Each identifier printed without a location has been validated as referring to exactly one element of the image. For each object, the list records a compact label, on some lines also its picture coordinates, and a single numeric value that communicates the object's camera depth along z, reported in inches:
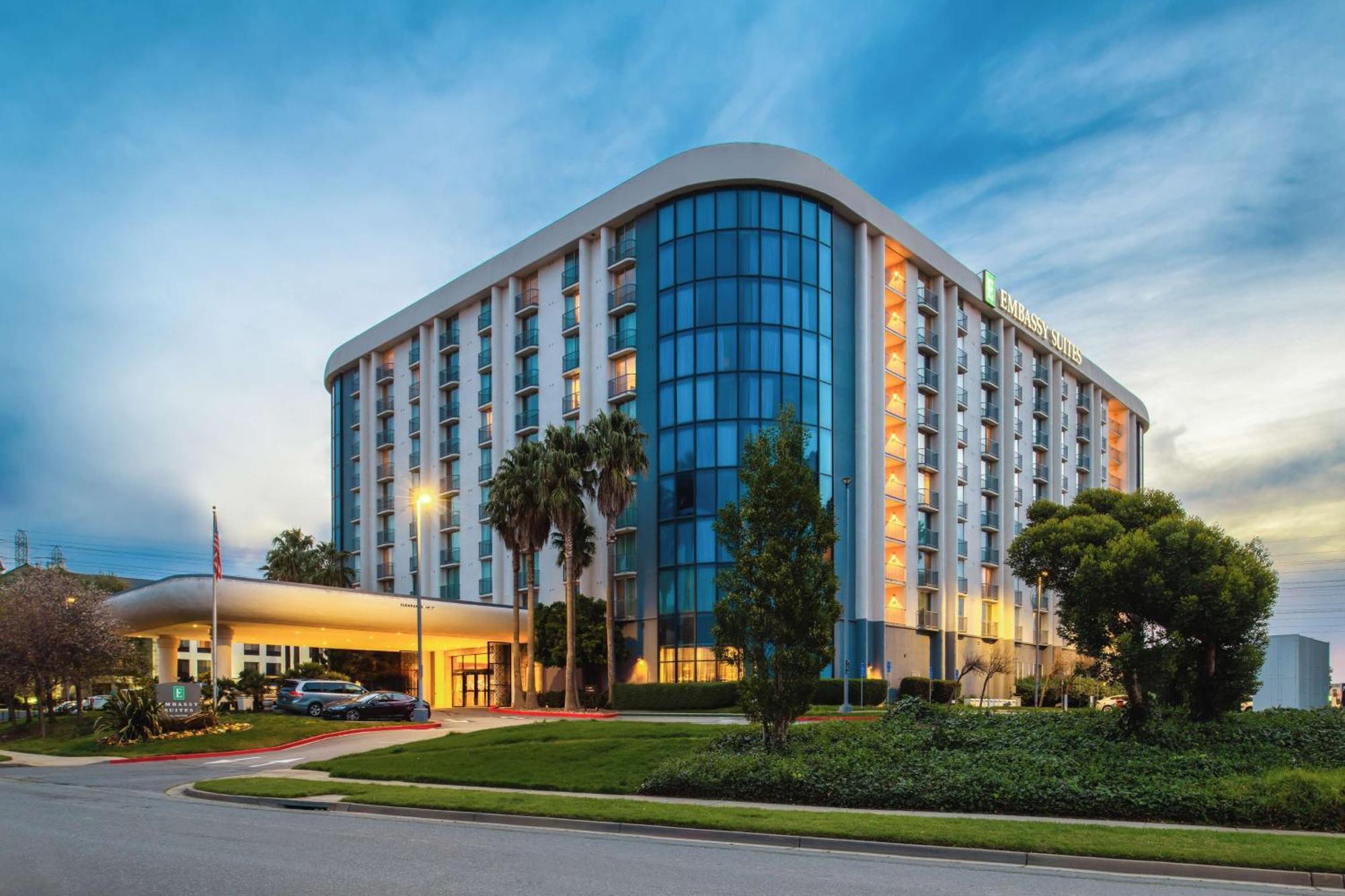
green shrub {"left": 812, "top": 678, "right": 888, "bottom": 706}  2006.6
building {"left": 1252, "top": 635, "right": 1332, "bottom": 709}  1485.0
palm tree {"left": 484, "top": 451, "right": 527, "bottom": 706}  2096.5
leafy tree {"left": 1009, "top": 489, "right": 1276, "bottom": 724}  913.5
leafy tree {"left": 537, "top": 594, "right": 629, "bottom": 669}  2191.2
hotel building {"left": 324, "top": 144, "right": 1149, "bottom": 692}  2183.8
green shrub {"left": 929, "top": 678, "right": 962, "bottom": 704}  2178.9
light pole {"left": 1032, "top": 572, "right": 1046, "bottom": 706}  2212.5
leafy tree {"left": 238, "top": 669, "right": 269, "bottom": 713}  2082.9
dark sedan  1800.0
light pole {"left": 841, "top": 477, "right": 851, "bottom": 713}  2042.9
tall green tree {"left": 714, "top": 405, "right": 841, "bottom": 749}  876.9
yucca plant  1375.5
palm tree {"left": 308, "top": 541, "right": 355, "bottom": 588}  3075.8
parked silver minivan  1886.1
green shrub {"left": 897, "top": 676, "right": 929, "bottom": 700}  2202.3
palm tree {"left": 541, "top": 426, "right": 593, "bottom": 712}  2044.8
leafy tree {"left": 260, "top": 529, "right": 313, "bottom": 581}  3061.0
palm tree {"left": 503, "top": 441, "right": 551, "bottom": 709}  2084.2
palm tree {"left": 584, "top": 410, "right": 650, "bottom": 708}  2059.5
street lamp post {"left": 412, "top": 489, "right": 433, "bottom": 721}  1649.9
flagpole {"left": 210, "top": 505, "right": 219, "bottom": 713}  1628.9
